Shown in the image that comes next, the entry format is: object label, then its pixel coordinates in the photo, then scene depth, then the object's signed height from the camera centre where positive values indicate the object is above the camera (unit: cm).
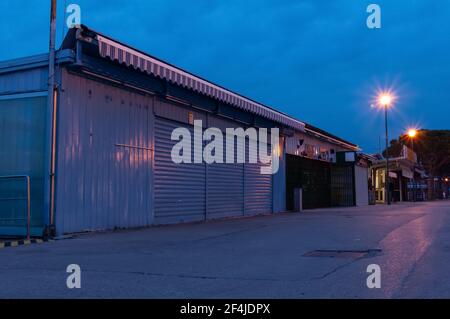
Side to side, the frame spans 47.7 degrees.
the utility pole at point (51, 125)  1152 +156
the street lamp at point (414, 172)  5150 +214
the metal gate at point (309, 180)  2584 +65
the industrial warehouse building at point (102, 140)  1178 +134
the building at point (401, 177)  4556 +144
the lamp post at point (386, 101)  3747 +670
